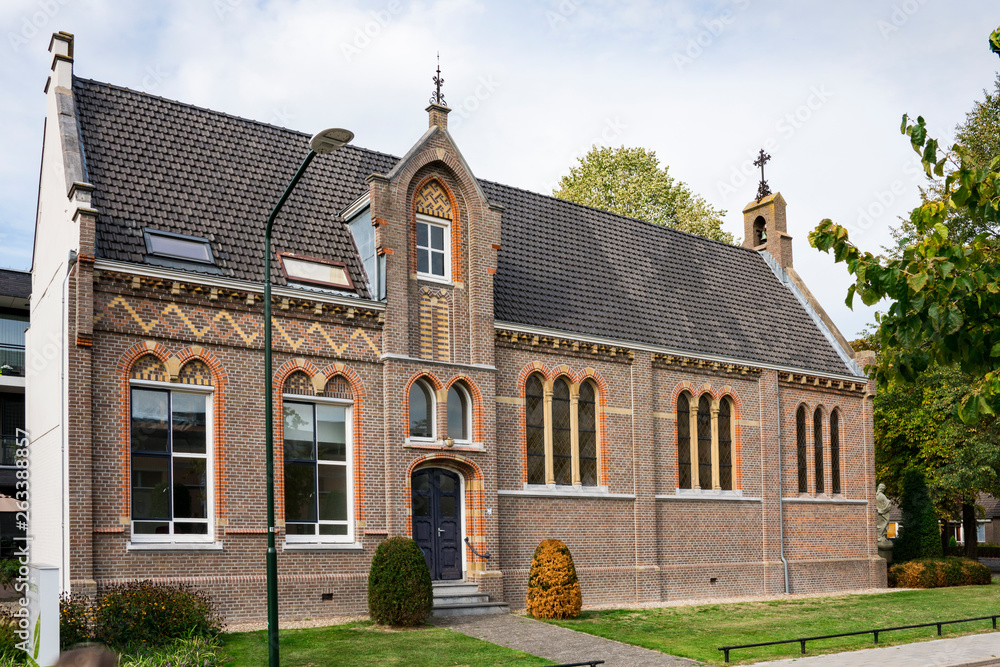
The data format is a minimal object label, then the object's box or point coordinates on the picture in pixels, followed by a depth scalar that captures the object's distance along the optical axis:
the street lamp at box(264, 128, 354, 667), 12.67
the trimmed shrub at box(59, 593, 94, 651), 14.18
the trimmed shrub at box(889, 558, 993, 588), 30.16
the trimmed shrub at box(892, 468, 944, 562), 31.98
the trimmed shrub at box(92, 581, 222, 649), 14.77
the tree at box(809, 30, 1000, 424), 7.60
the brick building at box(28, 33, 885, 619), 17.77
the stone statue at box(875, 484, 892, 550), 31.70
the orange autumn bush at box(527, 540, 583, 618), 20.05
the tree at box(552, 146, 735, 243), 47.50
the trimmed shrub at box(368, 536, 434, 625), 17.94
